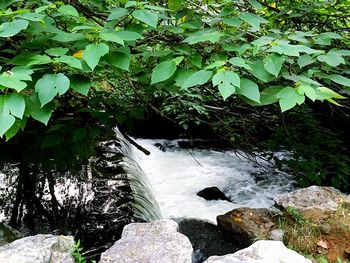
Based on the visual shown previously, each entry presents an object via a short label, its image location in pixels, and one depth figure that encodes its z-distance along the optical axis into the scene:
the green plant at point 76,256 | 1.95
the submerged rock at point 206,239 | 4.08
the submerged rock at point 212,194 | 5.93
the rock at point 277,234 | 3.74
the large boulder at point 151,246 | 1.84
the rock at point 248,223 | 4.00
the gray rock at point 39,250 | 1.83
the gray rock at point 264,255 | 1.80
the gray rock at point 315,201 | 3.69
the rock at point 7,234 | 3.02
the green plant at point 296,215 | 3.67
